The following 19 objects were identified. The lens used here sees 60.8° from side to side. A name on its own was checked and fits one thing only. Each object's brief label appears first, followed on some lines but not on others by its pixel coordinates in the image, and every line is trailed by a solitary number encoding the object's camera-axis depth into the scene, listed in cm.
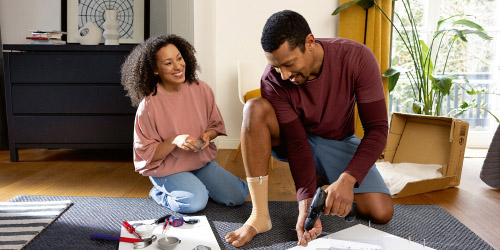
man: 132
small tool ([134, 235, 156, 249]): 132
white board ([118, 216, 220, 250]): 134
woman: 175
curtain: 317
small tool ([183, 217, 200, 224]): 154
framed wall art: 316
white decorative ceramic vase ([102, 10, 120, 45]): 280
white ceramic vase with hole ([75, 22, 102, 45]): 279
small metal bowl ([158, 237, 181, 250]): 130
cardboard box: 213
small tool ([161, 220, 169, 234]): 146
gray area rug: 143
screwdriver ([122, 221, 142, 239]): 142
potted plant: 270
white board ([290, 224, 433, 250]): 127
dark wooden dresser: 268
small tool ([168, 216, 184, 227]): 150
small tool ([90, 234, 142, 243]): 141
